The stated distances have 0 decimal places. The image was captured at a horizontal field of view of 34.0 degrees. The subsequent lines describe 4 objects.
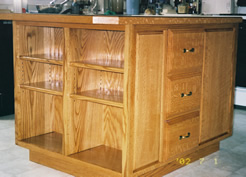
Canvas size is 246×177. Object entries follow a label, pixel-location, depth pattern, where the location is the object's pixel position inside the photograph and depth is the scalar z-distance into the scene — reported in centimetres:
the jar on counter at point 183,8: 329
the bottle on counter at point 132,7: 296
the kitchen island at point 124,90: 218
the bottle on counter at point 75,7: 270
